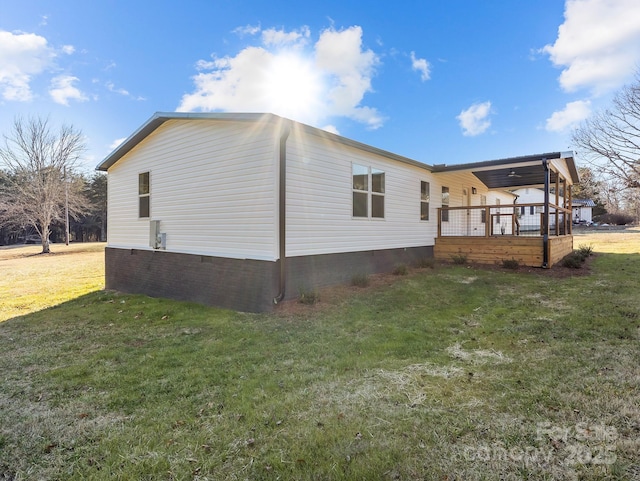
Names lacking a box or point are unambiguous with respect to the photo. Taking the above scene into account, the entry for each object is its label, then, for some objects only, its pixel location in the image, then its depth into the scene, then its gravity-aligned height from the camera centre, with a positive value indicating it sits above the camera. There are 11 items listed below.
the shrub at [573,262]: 9.53 -0.77
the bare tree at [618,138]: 21.41 +6.26
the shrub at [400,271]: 9.08 -0.93
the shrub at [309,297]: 6.57 -1.17
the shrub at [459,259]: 10.86 -0.74
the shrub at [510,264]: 9.69 -0.80
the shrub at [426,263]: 10.20 -0.81
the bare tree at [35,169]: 23.25 +4.67
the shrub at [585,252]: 11.32 -0.60
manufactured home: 6.61 +0.58
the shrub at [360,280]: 7.94 -1.04
